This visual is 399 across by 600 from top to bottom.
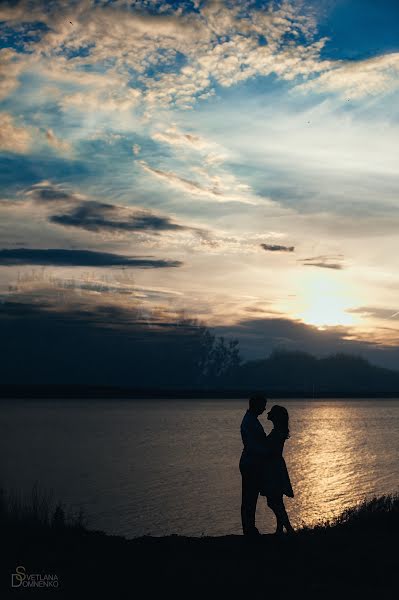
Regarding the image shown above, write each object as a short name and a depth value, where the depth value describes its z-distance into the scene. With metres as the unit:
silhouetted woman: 11.34
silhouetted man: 11.20
